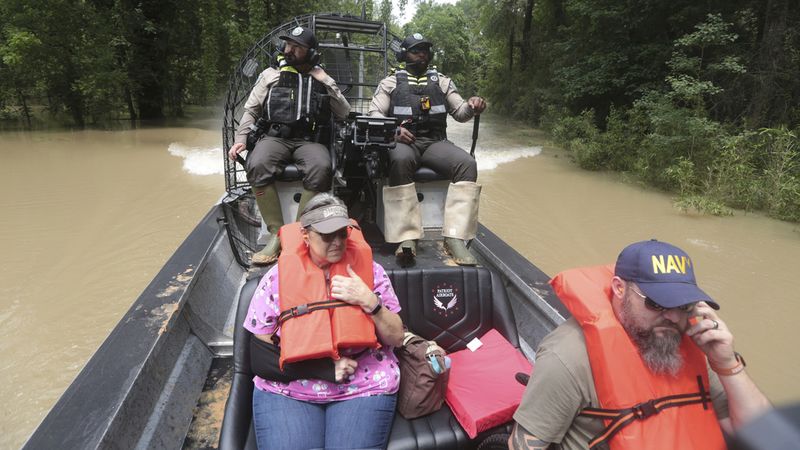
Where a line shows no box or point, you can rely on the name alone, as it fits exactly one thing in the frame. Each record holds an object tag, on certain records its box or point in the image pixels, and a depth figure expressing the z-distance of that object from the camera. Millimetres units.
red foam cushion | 1976
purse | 1982
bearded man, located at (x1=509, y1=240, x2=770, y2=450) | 1436
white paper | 2500
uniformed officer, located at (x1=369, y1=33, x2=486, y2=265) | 3480
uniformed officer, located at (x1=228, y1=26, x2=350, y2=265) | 3389
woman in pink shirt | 1817
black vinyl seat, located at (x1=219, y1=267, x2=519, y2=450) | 2541
